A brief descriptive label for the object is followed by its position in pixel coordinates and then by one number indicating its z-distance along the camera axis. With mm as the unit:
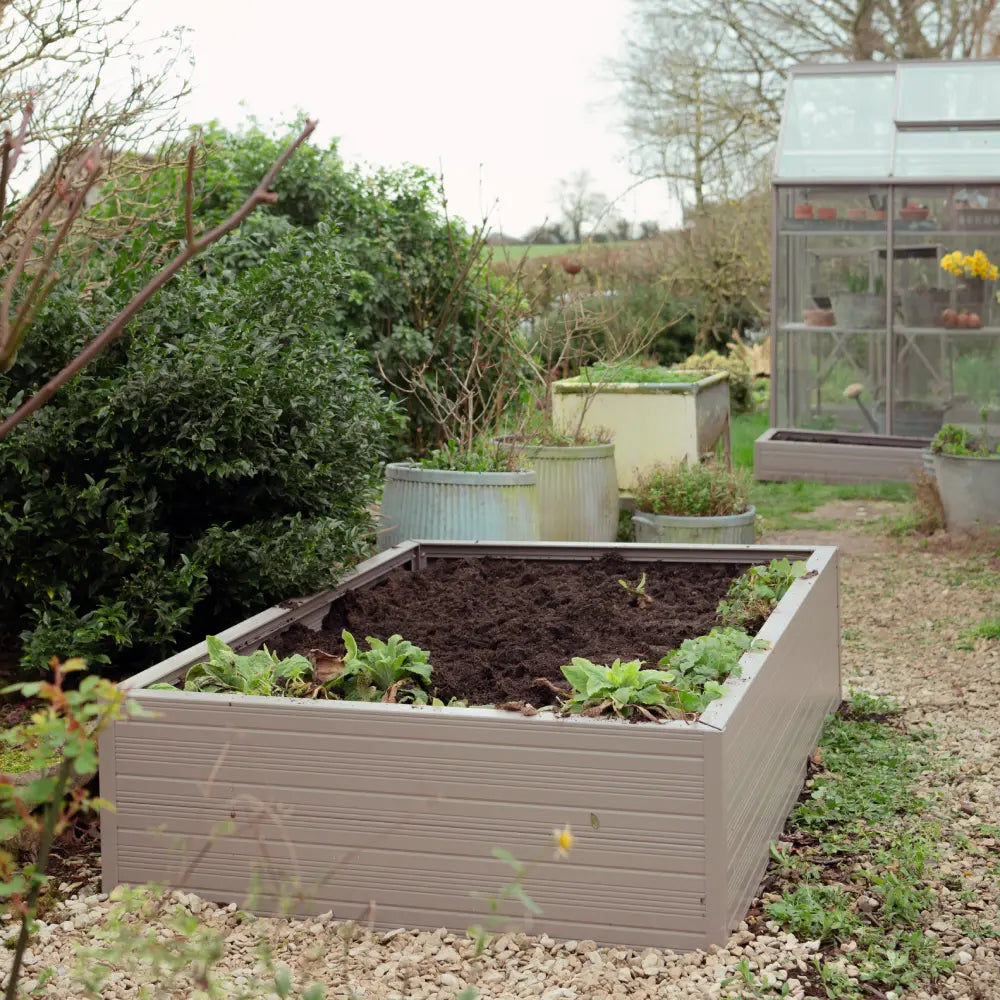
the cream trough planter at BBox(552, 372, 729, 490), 7836
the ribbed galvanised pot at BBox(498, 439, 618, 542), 6941
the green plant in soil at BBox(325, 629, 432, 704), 3449
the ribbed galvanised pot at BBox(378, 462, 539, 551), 5535
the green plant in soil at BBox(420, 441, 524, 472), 5820
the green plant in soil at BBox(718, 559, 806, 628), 4219
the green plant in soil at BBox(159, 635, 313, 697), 3361
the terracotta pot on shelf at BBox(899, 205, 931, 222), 10914
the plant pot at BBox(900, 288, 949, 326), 10906
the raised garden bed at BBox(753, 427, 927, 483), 10375
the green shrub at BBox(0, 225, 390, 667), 4094
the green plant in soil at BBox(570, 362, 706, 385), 7980
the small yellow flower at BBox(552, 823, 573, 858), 1614
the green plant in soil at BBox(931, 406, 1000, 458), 7977
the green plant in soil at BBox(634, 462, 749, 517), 7066
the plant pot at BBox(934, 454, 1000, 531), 7809
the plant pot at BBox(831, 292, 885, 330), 11125
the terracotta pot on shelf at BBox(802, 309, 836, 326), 11328
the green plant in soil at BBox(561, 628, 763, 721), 3043
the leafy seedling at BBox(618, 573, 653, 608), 4617
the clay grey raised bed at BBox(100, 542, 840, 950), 2877
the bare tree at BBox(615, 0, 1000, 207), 18141
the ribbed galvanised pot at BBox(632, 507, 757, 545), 6980
